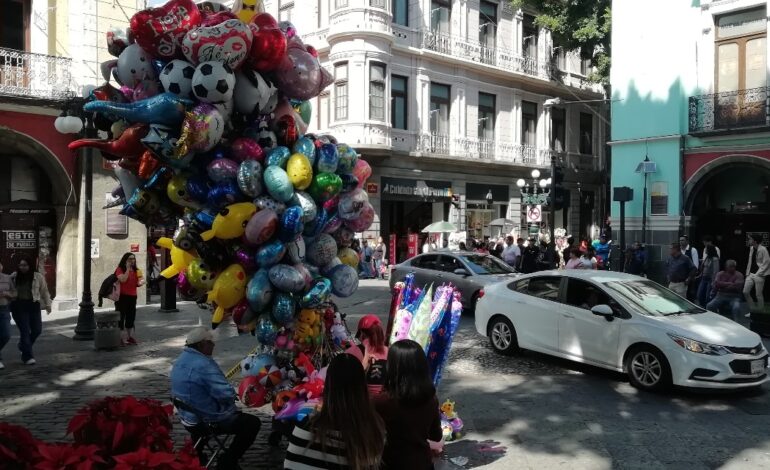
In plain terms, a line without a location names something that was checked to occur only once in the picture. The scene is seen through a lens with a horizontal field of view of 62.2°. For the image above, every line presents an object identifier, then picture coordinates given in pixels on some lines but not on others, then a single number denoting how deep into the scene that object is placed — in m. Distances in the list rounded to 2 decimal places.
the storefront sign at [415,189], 26.67
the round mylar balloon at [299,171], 5.89
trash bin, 11.00
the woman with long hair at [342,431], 3.21
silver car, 14.76
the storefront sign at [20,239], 16.02
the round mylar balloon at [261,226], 5.68
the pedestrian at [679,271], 13.37
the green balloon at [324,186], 6.12
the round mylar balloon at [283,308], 5.96
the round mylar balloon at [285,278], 5.87
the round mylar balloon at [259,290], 5.84
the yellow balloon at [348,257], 6.85
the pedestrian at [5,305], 9.20
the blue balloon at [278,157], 5.91
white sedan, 7.85
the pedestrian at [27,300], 9.67
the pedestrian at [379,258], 24.55
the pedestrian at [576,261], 13.94
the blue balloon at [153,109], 5.48
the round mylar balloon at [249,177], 5.74
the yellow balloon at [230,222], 5.67
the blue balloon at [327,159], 6.17
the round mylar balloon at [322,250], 6.39
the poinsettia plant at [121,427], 3.08
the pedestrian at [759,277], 13.48
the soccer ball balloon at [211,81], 5.43
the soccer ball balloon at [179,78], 5.56
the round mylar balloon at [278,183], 5.77
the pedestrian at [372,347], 5.23
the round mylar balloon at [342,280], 6.48
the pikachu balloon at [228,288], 5.88
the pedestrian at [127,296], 11.40
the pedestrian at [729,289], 12.23
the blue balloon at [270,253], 5.86
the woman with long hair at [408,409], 3.61
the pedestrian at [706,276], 14.55
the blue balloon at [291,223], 5.79
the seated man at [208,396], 5.12
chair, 5.10
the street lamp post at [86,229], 11.61
